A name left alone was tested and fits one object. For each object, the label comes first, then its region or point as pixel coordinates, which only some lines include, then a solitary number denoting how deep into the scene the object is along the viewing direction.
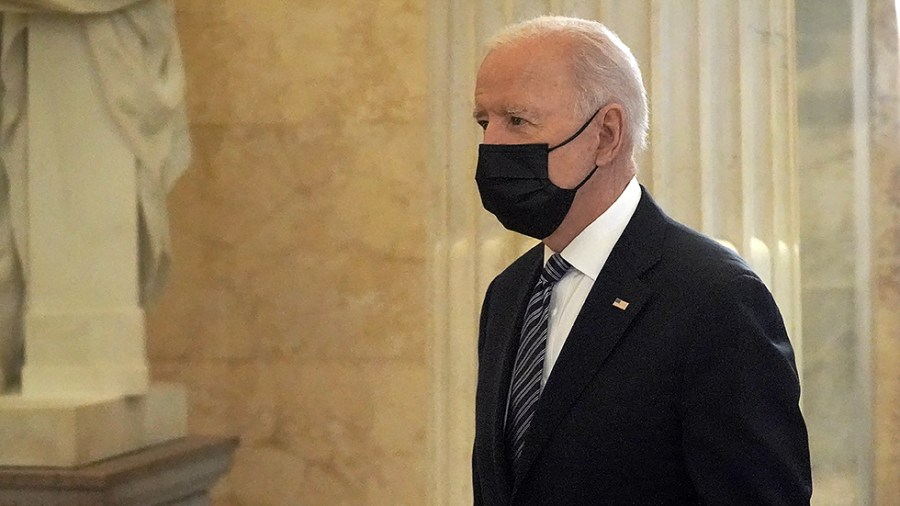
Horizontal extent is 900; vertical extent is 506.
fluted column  8.45
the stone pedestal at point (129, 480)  5.96
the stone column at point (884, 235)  8.34
